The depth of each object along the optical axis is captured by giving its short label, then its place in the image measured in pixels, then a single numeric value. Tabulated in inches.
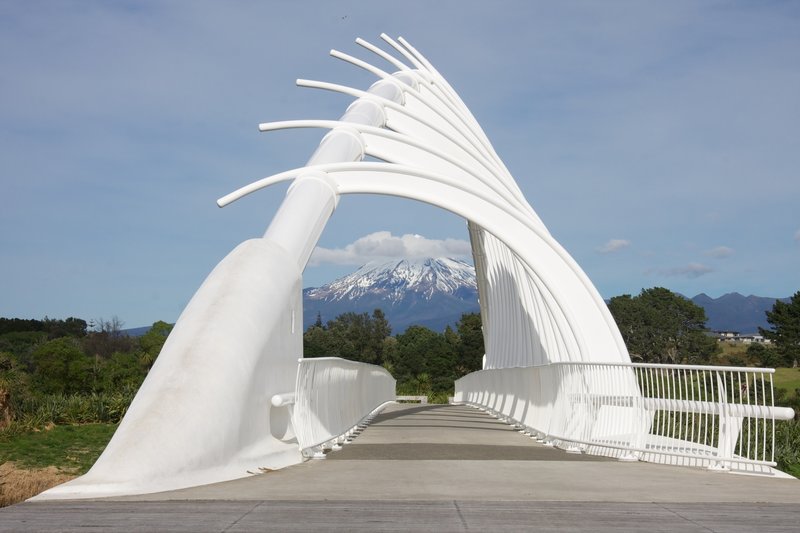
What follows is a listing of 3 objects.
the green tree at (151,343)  2496.8
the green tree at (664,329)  4249.5
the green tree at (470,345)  3821.4
